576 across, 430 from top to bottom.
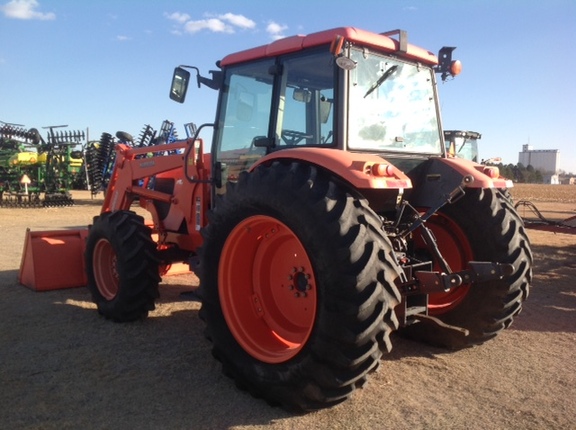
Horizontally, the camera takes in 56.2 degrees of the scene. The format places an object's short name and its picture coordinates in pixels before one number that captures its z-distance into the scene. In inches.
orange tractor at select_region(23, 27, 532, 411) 125.6
